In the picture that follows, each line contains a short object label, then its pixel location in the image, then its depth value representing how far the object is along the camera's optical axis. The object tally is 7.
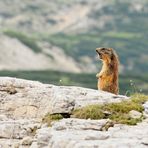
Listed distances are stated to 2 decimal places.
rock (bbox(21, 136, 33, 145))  16.97
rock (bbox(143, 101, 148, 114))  18.03
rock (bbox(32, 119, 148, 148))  14.77
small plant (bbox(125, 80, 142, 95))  20.53
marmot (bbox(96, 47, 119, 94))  22.11
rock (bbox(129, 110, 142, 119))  17.59
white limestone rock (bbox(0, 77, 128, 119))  18.47
